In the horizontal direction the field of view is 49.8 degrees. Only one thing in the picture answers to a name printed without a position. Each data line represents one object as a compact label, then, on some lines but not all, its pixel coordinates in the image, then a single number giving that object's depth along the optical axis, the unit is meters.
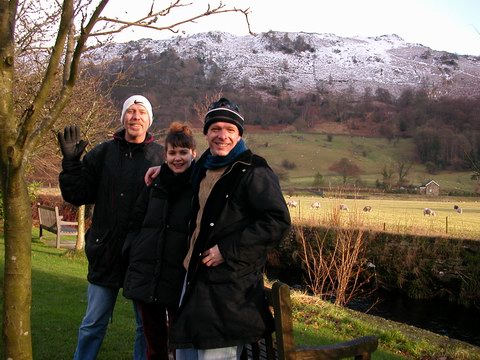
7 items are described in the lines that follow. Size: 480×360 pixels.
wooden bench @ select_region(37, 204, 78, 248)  13.16
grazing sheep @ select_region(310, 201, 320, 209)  31.26
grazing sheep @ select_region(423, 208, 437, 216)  29.48
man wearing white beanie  3.46
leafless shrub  11.23
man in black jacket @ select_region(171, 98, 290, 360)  2.59
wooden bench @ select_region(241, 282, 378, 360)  2.50
